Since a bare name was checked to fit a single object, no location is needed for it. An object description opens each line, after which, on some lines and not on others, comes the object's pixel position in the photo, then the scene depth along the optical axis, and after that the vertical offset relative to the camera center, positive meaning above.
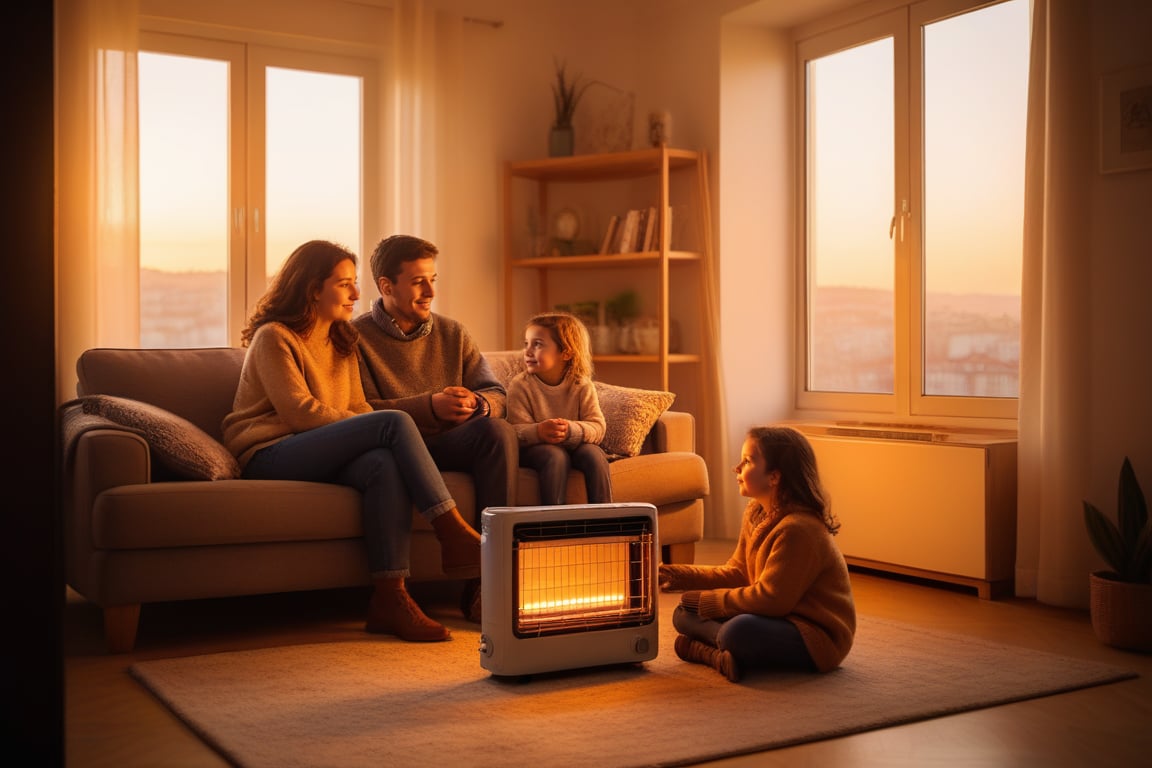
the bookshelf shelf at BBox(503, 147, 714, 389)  4.95 +0.45
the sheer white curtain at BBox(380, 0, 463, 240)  4.85 +0.95
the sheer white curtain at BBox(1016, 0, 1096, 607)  3.53 +0.15
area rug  2.13 -0.71
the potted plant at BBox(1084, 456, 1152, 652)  3.01 -0.57
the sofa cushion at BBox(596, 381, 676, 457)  3.86 -0.19
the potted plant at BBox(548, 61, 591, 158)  5.17 +1.01
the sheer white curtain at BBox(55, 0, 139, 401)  4.08 +0.61
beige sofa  2.92 -0.39
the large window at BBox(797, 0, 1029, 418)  4.21 +0.56
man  3.35 -0.07
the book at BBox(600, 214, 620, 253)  5.11 +0.50
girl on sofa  3.53 -0.12
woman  3.11 -0.20
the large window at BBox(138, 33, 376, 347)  4.57 +0.74
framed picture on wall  3.42 +0.68
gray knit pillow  3.08 -0.22
